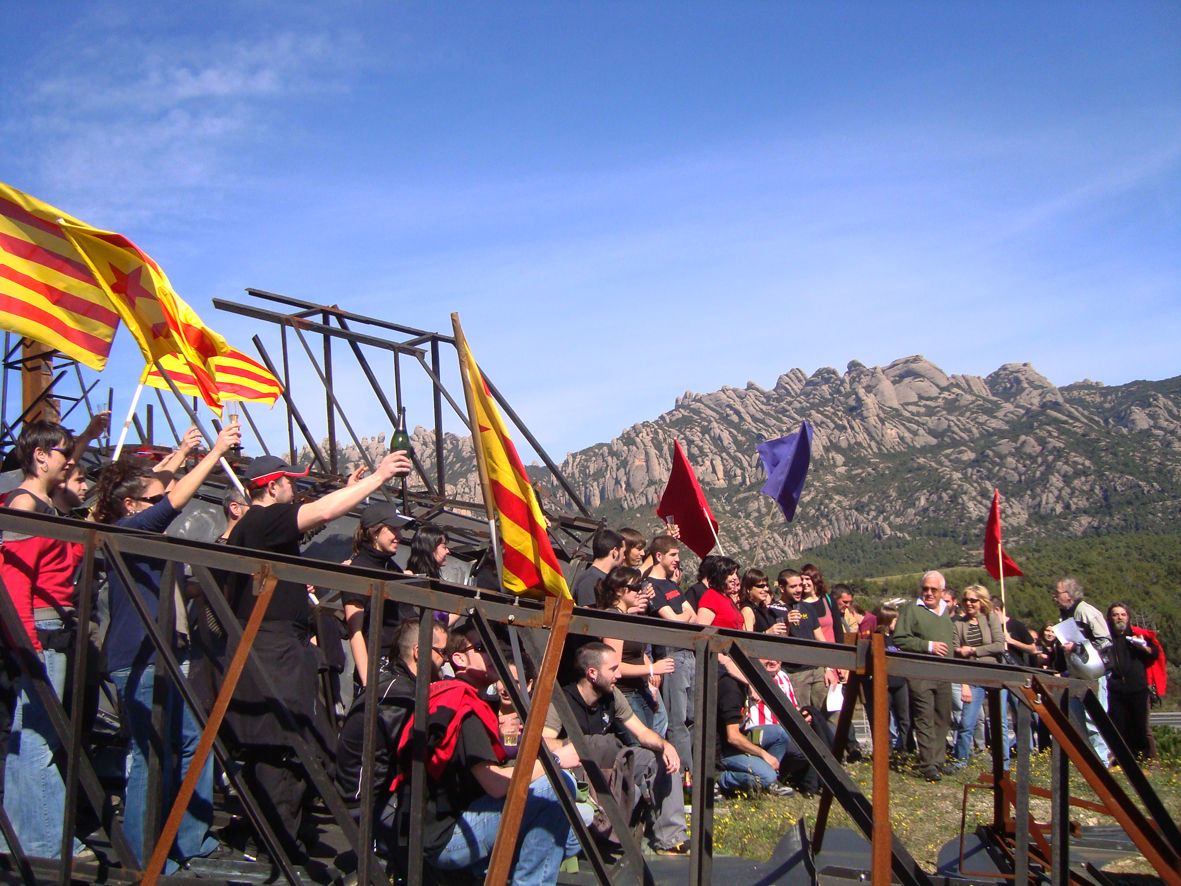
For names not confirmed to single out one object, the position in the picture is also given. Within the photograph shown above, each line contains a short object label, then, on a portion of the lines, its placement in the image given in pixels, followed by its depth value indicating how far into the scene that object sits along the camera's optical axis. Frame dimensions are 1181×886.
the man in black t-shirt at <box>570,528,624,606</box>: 7.25
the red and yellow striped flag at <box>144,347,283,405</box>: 11.61
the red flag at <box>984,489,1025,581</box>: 10.39
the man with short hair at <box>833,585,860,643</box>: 10.57
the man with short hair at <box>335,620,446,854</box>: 4.37
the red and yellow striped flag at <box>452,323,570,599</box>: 3.99
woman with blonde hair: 9.64
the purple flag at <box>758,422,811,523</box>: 11.62
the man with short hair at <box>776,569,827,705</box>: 9.19
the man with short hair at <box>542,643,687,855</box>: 5.41
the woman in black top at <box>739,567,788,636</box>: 8.77
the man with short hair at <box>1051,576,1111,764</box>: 9.59
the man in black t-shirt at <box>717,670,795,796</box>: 7.55
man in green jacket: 8.98
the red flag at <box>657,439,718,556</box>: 10.69
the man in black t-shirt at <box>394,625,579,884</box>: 4.25
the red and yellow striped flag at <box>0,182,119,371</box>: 6.53
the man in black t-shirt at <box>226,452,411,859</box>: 4.43
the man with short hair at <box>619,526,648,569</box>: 7.82
